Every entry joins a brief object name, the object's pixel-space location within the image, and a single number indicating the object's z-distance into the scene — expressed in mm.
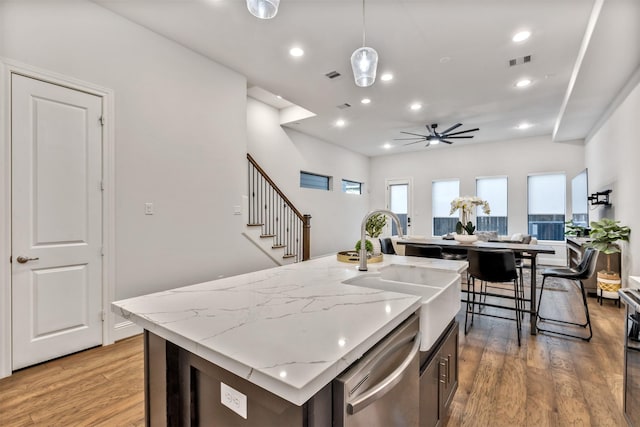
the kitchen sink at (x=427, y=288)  1186
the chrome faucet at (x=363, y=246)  1687
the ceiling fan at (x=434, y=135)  5770
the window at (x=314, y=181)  6766
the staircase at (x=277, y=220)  4465
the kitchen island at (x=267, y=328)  648
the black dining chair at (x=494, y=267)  2830
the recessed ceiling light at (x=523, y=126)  6014
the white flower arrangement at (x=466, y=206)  3689
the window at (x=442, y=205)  8055
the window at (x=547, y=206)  6734
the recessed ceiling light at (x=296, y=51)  3340
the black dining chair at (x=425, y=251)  3429
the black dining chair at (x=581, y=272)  2748
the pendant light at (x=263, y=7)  1658
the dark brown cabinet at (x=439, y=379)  1269
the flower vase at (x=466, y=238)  3580
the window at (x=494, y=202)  7395
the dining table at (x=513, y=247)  2900
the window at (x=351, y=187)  8188
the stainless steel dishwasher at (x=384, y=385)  709
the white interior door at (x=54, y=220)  2238
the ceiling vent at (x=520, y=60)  3480
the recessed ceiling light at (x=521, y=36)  3020
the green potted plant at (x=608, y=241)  3684
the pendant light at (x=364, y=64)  2145
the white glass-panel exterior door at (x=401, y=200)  8656
